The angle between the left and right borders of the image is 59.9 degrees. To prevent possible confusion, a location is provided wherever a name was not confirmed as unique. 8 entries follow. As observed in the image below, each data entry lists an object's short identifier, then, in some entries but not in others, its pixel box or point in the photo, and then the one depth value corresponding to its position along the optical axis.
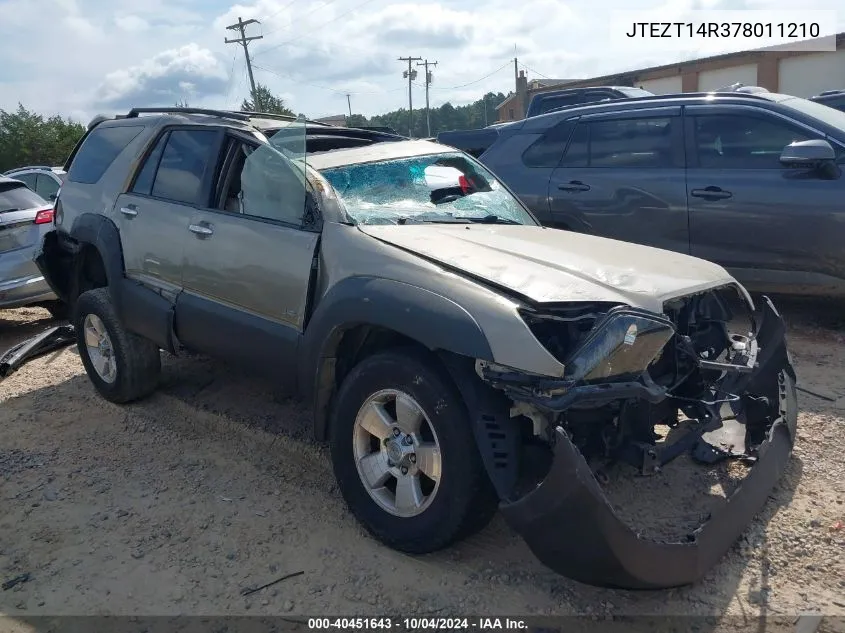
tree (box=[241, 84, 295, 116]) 40.67
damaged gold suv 2.66
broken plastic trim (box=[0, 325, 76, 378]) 6.07
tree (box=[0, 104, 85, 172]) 36.62
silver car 7.04
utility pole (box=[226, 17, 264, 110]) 41.56
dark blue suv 5.57
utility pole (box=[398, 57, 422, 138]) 57.47
